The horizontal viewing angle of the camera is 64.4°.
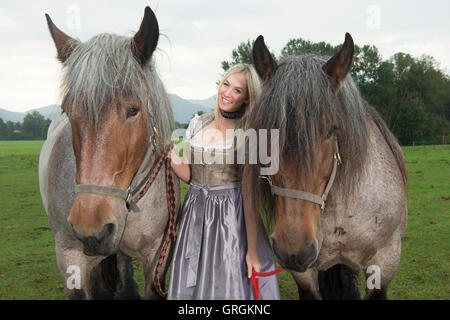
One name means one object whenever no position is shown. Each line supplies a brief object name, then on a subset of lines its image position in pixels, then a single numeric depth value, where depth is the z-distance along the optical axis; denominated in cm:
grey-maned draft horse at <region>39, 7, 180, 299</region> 214
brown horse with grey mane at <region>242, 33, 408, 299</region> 213
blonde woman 267
